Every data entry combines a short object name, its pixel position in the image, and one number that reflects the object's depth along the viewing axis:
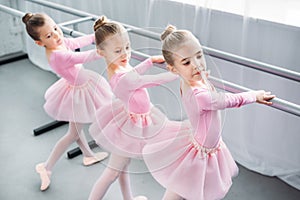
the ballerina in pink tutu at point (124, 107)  1.58
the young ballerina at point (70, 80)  1.89
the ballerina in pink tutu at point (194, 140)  1.39
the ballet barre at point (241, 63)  1.53
